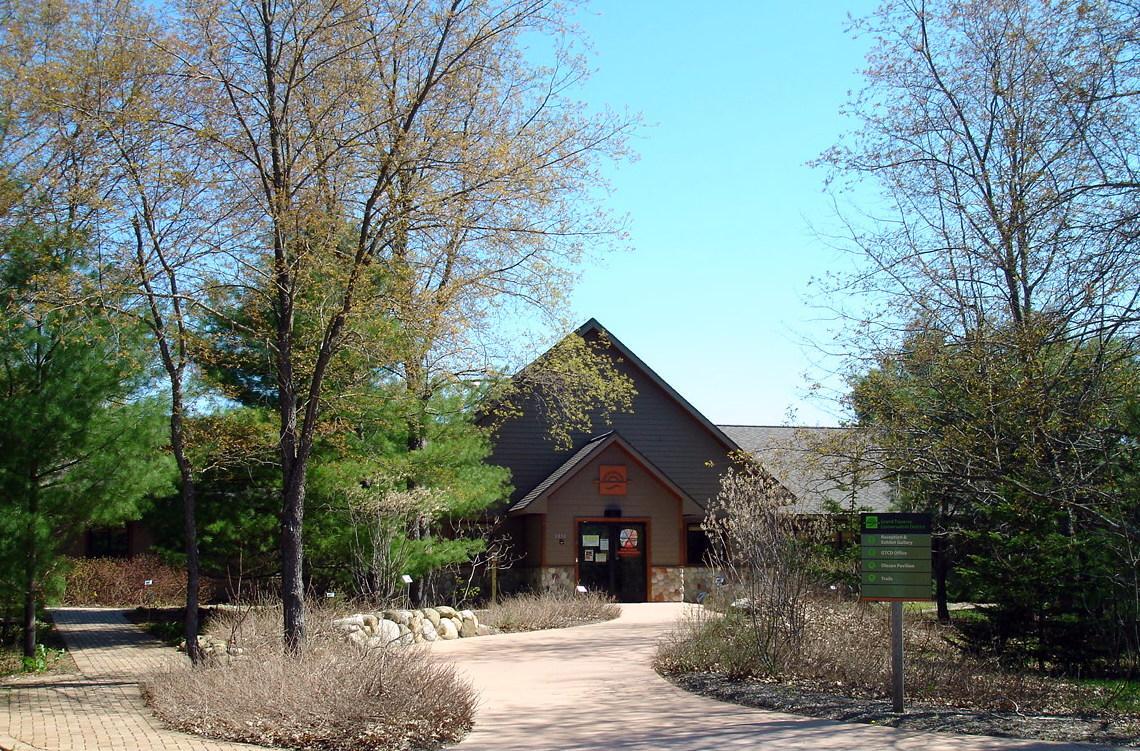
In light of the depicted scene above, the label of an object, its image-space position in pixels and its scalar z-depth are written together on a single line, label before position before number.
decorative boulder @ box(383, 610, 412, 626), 19.20
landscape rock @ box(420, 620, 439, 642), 19.34
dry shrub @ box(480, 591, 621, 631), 21.28
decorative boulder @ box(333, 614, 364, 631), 15.26
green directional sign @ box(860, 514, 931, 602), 11.58
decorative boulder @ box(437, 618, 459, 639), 19.78
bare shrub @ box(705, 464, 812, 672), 13.08
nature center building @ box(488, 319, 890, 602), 28.11
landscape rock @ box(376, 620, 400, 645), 16.09
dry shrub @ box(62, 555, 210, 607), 27.66
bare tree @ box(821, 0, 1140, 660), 11.41
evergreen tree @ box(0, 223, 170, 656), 15.29
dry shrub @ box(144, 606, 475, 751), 9.77
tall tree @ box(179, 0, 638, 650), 12.66
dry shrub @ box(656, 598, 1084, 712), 12.15
